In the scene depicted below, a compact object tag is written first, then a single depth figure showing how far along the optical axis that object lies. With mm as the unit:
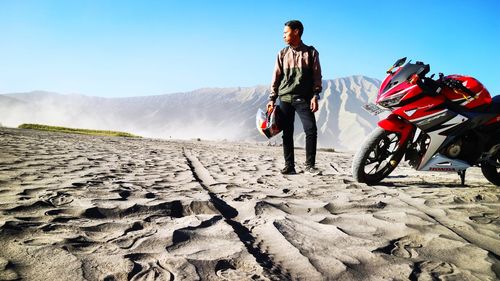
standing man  4125
